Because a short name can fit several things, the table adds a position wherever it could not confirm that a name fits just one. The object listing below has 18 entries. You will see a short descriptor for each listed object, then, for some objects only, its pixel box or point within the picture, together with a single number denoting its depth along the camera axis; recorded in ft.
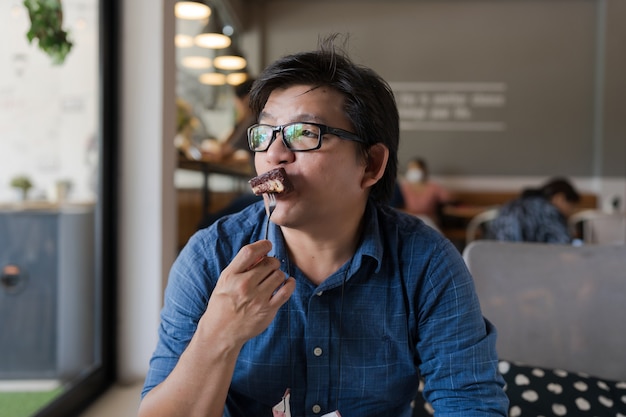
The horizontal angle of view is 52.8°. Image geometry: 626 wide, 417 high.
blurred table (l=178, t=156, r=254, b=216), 10.78
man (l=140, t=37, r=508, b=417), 3.91
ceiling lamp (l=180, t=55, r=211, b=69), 17.47
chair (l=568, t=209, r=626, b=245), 14.11
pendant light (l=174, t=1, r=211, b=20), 13.92
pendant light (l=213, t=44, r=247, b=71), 17.81
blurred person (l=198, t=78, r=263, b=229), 12.93
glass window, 7.53
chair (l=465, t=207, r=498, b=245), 17.52
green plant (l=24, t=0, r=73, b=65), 6.79
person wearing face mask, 24.81
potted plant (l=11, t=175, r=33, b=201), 7.72
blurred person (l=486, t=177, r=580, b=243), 10.68
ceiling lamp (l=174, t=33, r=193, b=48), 16.13
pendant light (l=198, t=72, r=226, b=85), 19.86
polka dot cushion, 5.37
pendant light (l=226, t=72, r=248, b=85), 20.34
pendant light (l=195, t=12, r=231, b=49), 15.76
